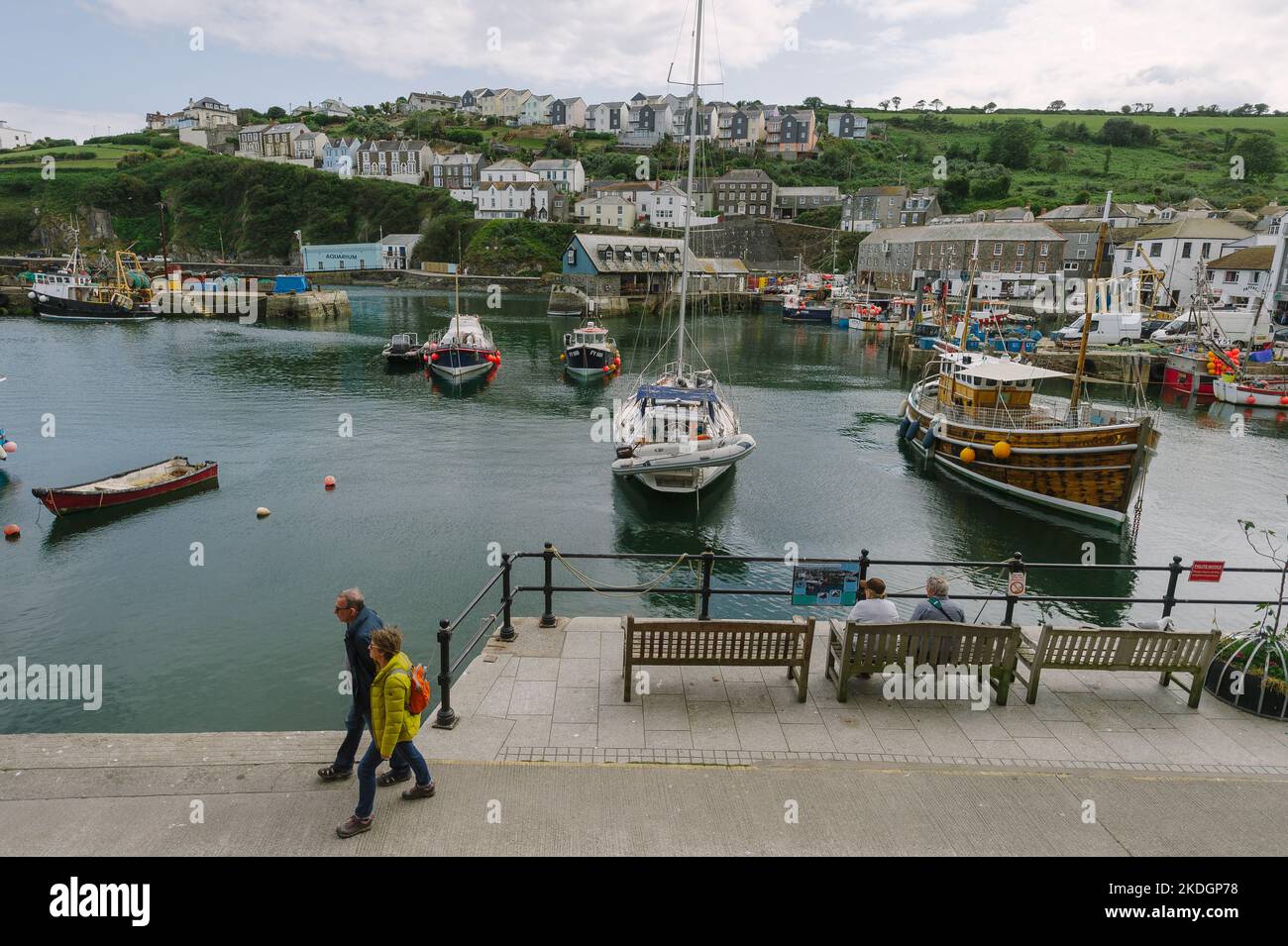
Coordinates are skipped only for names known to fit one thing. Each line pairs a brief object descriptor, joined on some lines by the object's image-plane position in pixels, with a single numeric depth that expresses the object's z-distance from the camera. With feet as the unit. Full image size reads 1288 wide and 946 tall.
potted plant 24.70
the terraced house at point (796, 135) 554.46
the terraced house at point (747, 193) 454.81
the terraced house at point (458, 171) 484.74
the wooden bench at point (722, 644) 24.82
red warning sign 29.01
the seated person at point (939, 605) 25.70
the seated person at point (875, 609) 25.38
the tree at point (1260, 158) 444.14
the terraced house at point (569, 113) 623.77
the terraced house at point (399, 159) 511.40
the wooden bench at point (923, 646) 24.09
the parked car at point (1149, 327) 212.43
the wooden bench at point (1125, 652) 25.21
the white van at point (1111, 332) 201.03
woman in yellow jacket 18.13
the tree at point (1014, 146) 506.07
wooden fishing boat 73.82
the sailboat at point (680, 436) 74.08
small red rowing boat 67.26
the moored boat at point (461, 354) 145.59
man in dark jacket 19.60
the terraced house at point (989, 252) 311.88
